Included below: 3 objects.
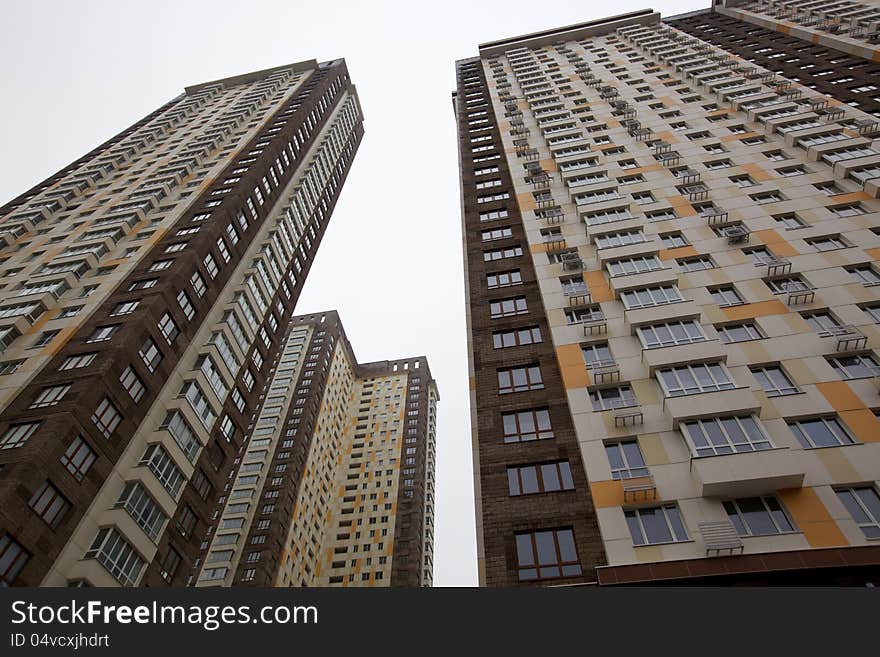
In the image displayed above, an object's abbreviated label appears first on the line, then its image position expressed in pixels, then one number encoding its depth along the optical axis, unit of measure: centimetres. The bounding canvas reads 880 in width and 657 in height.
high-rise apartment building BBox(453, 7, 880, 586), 2011
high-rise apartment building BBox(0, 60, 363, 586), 2906
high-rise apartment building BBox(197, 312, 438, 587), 7138
